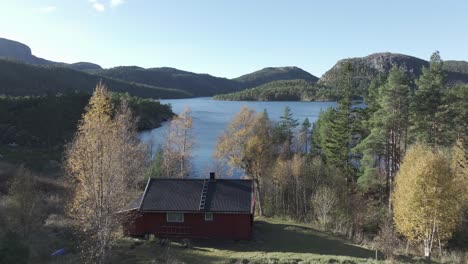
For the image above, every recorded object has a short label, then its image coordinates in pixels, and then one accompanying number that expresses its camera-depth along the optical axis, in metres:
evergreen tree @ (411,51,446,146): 37.28
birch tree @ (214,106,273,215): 42.81
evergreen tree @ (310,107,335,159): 55.19
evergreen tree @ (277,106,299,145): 62.46
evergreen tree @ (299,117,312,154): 69.04
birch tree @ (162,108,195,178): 45.09
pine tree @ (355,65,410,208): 37.53
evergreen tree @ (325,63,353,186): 48.12
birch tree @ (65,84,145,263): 18.81
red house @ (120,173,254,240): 28.88
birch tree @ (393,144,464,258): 28.41
